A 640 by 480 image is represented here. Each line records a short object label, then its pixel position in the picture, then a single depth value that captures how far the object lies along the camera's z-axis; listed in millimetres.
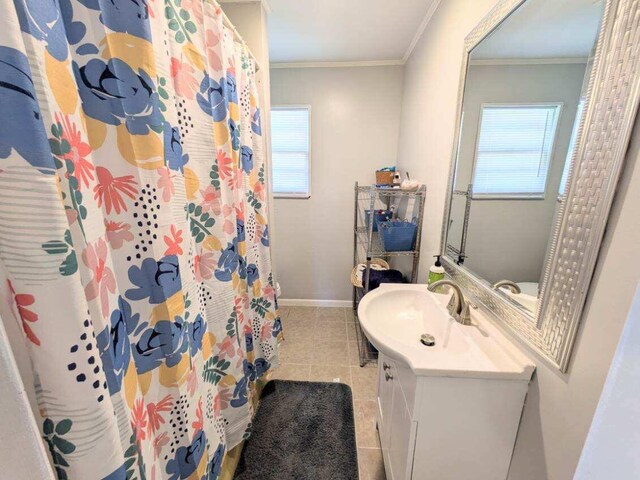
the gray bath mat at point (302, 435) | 1294
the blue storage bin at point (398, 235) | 1822
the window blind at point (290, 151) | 2523
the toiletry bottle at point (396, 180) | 2141
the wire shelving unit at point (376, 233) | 1837
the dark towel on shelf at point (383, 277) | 2109
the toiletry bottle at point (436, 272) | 1265
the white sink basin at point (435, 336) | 752
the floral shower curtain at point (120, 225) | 382
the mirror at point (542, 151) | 548
